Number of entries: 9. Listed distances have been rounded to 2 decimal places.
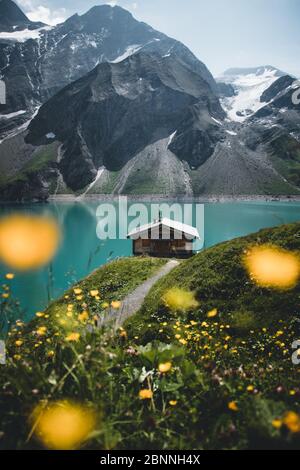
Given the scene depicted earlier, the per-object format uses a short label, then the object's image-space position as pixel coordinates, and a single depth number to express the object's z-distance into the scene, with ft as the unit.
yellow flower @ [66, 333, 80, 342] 14.81
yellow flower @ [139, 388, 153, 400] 14.47
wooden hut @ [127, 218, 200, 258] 150.92
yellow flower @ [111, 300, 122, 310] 16.12
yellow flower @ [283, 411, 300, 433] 11.44
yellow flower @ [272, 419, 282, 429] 11.95
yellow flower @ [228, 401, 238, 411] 13.92
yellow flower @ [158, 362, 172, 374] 15.13
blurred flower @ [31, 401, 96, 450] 13.14
